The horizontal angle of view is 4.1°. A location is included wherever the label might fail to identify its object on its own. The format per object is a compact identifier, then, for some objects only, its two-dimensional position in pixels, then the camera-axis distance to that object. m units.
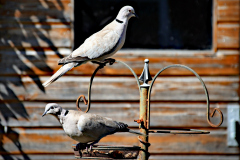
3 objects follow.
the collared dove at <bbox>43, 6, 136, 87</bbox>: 7.07
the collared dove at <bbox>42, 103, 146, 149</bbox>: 6.99
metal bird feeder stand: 6.94
